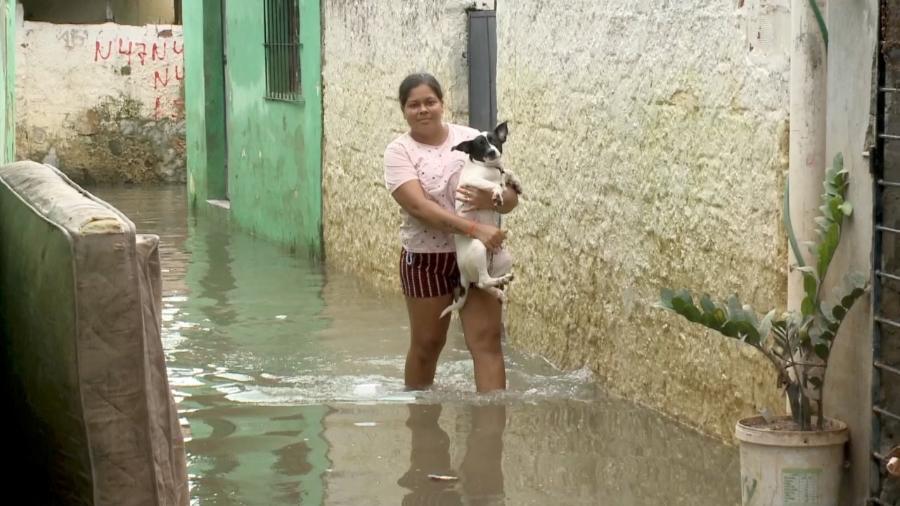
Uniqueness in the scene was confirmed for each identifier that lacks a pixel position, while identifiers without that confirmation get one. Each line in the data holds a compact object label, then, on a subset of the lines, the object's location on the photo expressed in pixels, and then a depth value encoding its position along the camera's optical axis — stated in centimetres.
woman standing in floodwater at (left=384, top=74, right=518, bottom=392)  676
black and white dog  662
